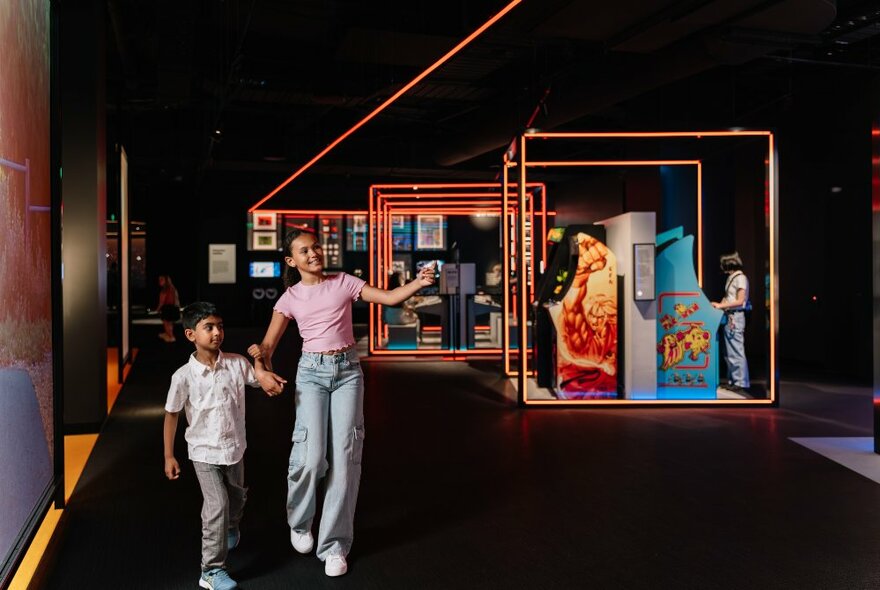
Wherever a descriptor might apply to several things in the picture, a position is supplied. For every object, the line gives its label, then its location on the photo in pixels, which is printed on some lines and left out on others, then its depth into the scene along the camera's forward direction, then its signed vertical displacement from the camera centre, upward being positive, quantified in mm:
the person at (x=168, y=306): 14555 -365
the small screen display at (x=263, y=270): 19500 +421
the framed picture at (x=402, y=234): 19922 +1345
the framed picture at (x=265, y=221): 19578 +1657
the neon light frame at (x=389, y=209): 11758 +1252
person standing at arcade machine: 8242 -459
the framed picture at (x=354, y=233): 19984 +1379
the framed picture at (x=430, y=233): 20047 +1381
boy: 3123 -566
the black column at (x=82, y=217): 6406 +588
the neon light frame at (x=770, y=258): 7434 +263
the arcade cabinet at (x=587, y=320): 7699 -342
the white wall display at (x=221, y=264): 19281 +569
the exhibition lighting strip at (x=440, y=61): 4526 +1617
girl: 3373 -473
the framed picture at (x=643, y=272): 7430 +131
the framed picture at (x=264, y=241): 19609 +1157
